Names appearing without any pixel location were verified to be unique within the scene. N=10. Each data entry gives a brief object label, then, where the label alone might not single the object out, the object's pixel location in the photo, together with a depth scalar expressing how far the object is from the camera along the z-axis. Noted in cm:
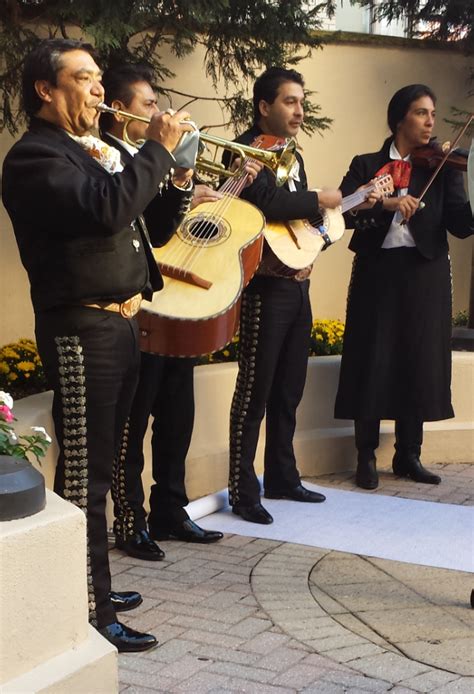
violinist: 562
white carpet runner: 471
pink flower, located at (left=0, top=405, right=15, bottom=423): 303
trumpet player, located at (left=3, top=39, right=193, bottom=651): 321
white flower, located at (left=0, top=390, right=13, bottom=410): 306
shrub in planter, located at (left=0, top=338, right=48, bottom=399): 573
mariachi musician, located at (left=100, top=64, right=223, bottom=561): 426
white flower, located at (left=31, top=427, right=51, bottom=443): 305
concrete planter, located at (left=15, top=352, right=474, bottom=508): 557
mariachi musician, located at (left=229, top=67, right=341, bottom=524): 498
